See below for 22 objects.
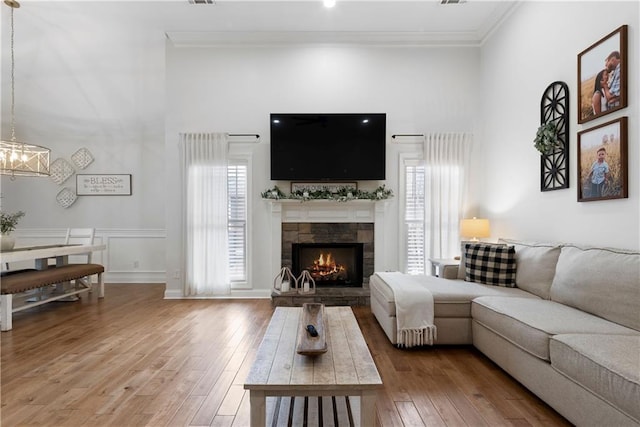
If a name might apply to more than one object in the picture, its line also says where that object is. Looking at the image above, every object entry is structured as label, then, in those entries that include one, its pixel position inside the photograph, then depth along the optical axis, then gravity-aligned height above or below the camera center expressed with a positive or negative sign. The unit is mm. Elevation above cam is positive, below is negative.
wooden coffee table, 1641 -808
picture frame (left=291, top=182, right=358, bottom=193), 4988 +386
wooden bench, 3674 -823
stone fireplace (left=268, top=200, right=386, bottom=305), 4945 -230
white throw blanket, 3104 -953
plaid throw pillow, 3447 -523
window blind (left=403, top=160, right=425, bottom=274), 5023 -44
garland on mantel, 4828 +250
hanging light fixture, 4301 +702
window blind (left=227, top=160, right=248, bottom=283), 5027 -92
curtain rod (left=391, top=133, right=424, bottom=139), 5000 +1135
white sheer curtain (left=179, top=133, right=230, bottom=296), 4926 -5
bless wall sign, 6266 +495
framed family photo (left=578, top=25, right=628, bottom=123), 2619 +1110
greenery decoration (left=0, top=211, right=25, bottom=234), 4234 -168
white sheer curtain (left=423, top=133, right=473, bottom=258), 4945 +357
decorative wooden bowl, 1895 -737
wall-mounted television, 4863 +931
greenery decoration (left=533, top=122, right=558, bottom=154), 3426 +756
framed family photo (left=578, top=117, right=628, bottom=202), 2629 +416
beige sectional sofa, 1704 -724
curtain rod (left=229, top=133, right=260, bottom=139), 4970 +1123
